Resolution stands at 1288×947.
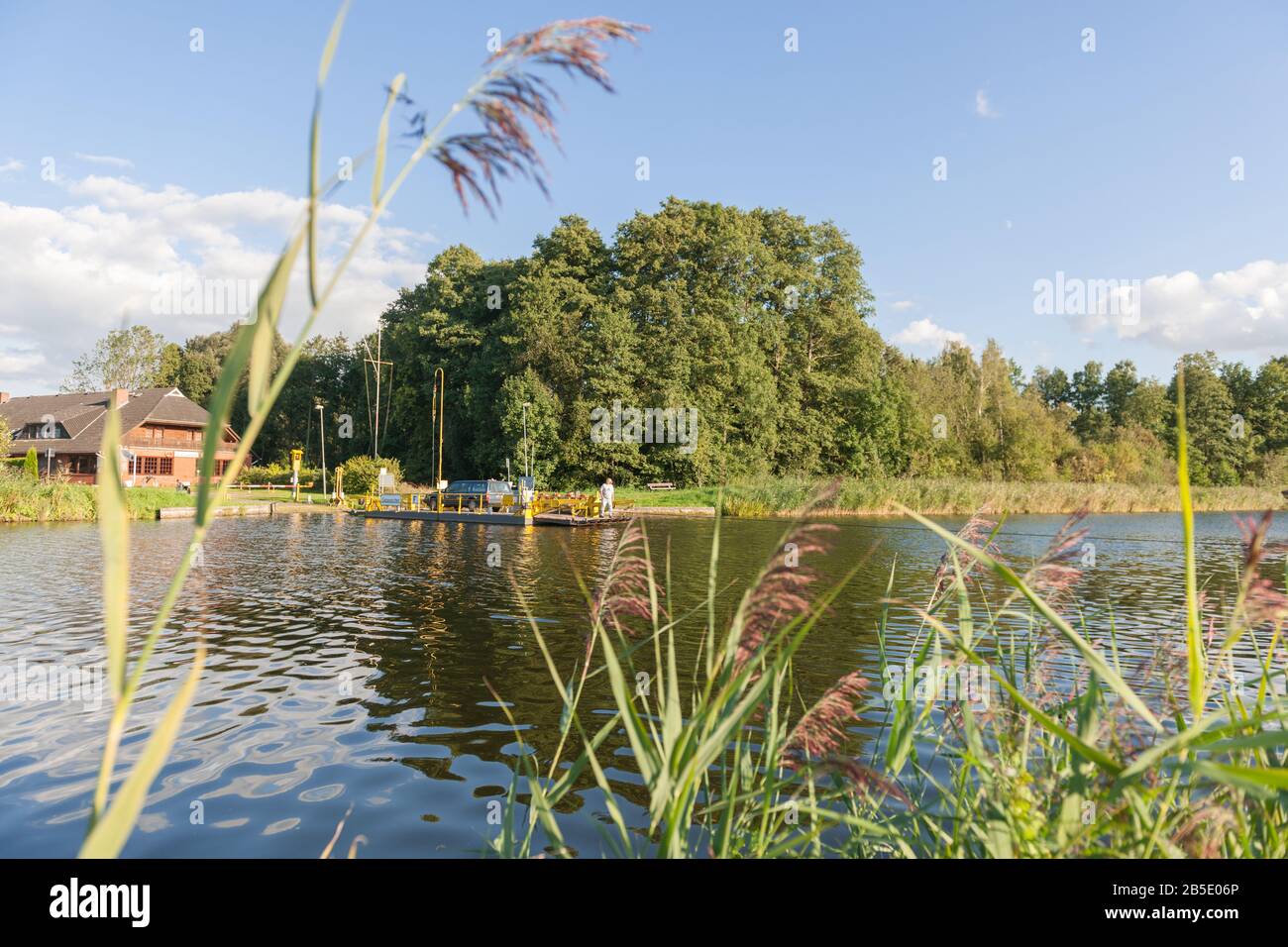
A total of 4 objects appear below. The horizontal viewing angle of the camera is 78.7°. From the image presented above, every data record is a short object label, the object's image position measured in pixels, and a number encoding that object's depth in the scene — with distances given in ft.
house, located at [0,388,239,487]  167.53
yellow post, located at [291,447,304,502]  120.35
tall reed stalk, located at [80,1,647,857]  3.05
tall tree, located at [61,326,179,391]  244.01
